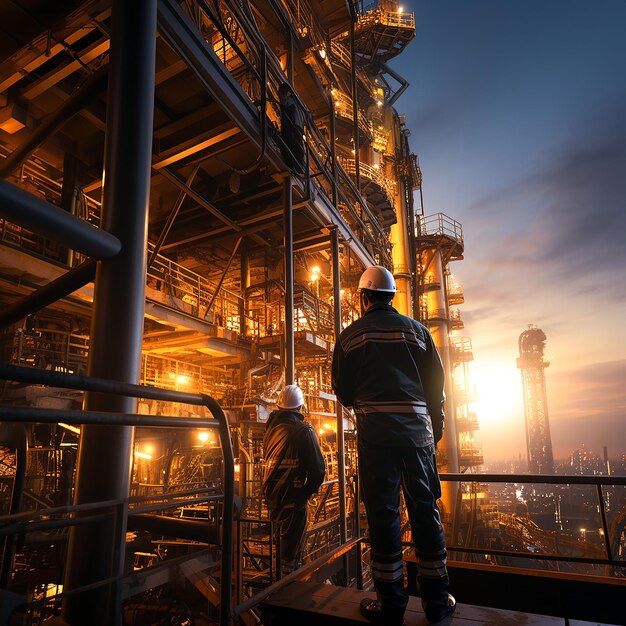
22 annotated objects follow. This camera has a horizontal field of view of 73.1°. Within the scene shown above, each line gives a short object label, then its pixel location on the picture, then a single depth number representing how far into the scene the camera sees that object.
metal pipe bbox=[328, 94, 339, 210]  9.71
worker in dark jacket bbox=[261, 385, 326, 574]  5.07
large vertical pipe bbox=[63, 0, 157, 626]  1.78
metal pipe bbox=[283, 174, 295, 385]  7.44
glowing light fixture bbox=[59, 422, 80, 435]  9.01
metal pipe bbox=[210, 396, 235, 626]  1.92
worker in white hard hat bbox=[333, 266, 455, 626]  2.57
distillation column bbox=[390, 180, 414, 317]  24.75
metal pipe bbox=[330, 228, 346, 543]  7.50
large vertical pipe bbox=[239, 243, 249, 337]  13.88
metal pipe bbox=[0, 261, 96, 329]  1.66
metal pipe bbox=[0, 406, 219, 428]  1.09
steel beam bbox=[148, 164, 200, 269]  7.70
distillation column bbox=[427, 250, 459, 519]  24.12
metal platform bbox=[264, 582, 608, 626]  2.50
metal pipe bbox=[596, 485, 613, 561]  3.41
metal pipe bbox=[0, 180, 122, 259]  1.25
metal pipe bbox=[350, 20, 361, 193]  10.84
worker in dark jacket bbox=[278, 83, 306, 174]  7.51
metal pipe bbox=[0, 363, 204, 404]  1.08
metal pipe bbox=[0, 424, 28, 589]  2.28
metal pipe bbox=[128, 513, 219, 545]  3.23
